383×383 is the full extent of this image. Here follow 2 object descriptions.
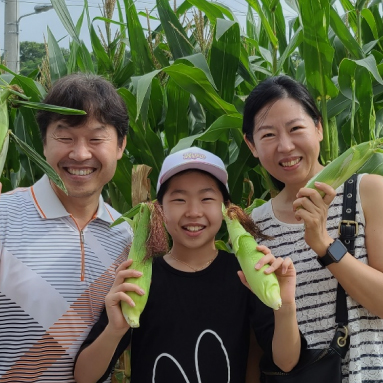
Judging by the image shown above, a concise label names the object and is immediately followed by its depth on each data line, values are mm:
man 1558
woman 1426
